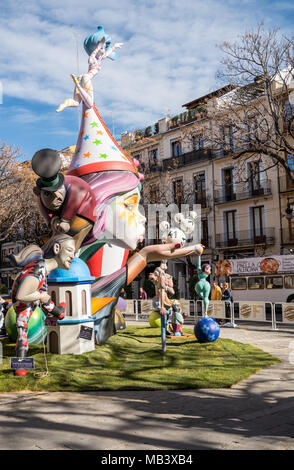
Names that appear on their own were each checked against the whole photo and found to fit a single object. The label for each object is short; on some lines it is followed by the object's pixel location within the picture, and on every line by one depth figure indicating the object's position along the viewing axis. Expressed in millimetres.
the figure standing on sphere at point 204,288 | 13898
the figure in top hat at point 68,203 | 8828
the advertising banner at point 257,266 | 20703
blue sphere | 10150
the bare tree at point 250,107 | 15680
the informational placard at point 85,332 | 8594
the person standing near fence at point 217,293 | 17109
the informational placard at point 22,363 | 7078
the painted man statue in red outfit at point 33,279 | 7164
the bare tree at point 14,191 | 22672
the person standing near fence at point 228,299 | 16483
